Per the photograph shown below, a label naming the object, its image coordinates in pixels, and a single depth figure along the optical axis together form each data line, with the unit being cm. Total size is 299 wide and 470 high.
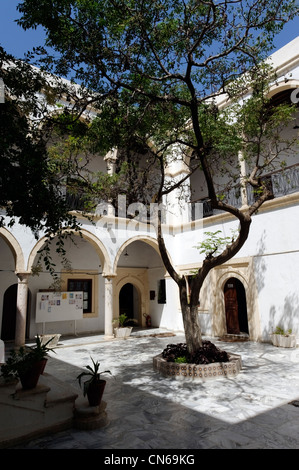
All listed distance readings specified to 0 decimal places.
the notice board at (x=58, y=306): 1056
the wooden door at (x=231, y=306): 1027
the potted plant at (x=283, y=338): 813
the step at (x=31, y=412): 316
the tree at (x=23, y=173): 306
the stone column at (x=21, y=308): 849
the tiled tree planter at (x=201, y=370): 545
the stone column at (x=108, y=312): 1038
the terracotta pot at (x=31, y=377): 339
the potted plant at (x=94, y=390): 368
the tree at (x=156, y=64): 464
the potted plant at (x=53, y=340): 912
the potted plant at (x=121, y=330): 1051
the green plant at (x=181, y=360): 582
